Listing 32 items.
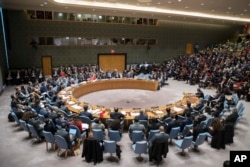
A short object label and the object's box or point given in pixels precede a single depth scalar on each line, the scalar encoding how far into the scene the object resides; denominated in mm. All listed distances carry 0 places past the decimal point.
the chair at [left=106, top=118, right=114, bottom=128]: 7863
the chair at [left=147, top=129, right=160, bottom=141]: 6806
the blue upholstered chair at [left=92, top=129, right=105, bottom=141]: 7020
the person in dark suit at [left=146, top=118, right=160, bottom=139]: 7004
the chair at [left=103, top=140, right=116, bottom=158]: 6207
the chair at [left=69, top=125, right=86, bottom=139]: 7008
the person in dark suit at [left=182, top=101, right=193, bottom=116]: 8658
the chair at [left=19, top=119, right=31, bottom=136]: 7574
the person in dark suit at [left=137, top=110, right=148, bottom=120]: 7961
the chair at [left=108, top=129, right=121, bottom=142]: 6898
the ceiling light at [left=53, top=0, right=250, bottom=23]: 14225
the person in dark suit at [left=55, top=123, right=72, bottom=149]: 6333
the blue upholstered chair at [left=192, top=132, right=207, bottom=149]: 6686
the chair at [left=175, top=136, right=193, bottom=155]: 6465
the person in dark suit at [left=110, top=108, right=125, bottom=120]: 8061
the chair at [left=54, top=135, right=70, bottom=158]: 6277
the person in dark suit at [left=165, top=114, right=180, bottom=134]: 7258
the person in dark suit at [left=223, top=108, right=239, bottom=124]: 7781
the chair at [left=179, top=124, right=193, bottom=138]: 7336
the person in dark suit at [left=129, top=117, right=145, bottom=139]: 7000
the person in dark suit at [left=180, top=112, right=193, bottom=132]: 7566
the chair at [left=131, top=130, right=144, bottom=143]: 6836
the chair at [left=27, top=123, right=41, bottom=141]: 7176
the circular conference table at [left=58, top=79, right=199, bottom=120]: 8789
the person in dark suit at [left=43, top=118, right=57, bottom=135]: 6855
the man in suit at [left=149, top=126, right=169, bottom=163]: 5977
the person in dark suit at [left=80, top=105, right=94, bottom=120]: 8219
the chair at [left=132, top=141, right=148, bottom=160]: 6211
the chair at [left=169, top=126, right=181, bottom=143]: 7097
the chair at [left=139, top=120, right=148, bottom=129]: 7707
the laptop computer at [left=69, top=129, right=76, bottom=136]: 6868
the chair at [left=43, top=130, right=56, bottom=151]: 6589
